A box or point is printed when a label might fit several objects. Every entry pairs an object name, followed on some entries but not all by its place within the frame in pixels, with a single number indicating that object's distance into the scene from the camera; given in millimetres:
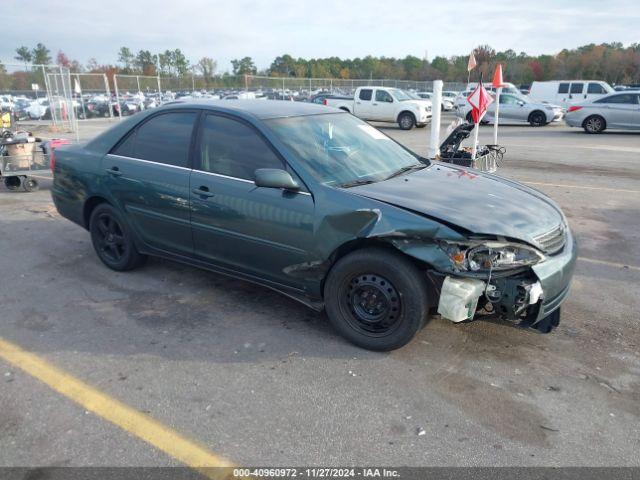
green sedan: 3270
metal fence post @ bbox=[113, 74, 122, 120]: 26142
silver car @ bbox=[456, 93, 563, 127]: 22828
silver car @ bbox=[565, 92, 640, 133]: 18062
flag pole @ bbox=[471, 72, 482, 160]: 7818
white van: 25578
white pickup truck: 22172
